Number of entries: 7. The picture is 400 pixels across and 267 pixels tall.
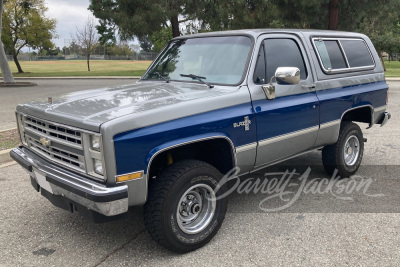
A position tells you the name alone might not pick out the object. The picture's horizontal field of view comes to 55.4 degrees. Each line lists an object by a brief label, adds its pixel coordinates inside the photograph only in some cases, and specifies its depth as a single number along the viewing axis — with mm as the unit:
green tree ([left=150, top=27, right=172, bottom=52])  60738
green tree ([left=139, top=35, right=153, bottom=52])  133375
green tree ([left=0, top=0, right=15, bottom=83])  20391
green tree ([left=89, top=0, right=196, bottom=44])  19641
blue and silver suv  2900
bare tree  48344
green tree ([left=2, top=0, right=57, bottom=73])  38781
